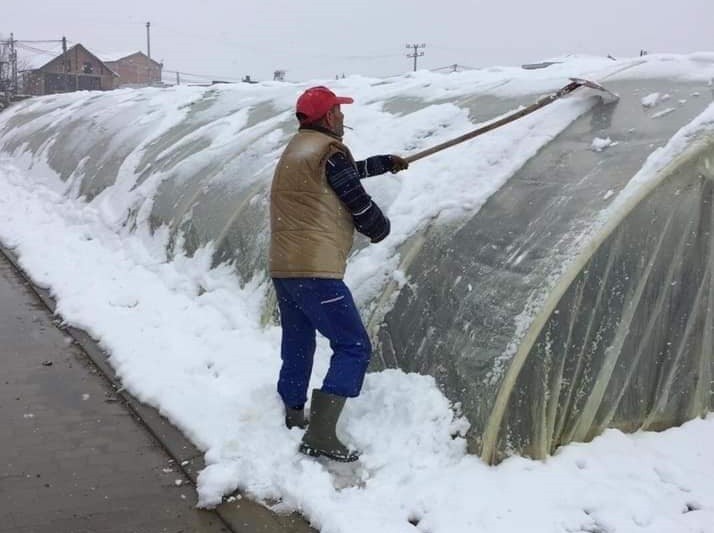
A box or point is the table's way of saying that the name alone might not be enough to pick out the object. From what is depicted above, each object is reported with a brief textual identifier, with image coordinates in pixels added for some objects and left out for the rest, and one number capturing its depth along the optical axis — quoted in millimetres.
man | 3404
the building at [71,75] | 57719
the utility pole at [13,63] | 50444
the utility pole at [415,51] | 56406
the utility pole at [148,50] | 68812
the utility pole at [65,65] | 54462
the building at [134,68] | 67381
